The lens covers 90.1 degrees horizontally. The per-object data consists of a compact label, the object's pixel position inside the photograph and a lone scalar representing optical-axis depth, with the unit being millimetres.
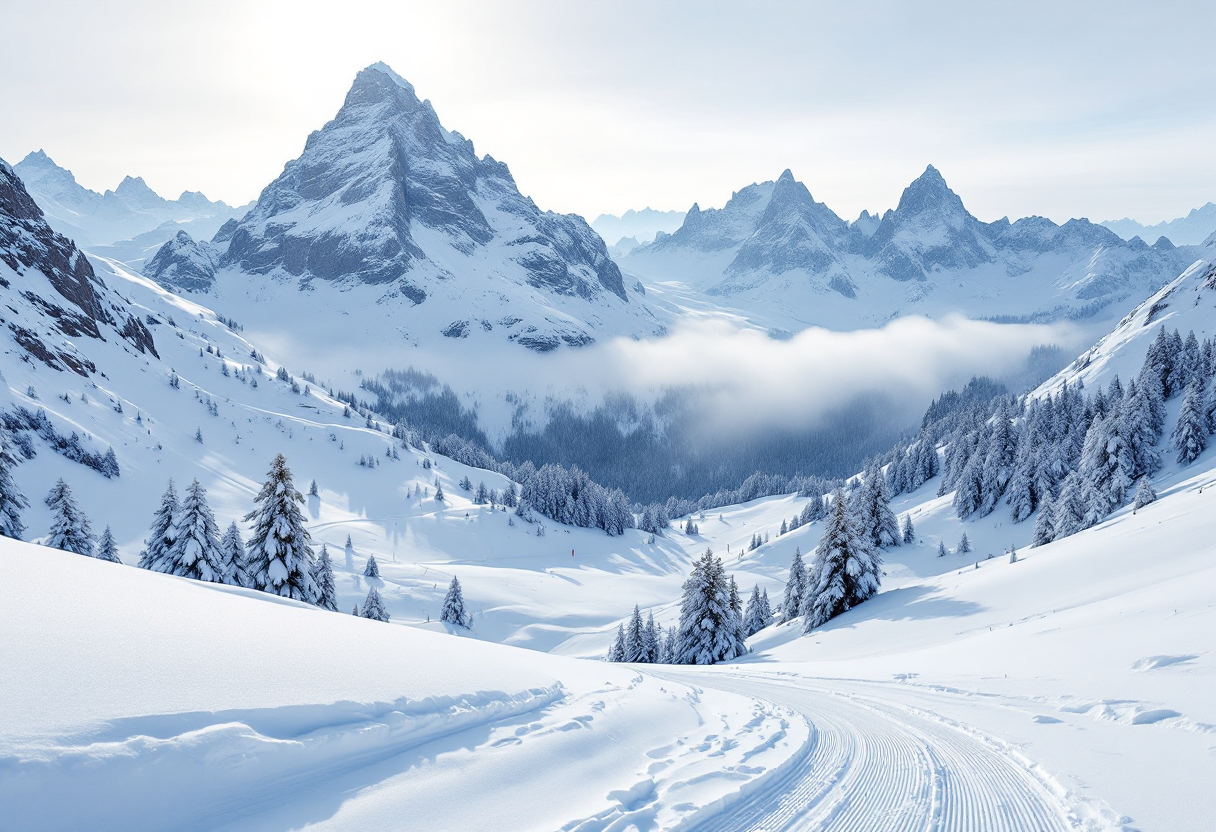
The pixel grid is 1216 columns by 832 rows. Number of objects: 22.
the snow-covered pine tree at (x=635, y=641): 45906
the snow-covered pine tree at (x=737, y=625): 39125
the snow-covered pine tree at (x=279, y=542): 30219
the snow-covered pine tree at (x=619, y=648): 46531
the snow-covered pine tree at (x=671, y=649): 41062
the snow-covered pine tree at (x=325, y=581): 36338
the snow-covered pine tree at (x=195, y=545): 31703
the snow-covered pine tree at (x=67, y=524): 33219
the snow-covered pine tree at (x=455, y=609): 58000
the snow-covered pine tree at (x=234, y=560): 31328
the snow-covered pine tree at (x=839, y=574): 40969
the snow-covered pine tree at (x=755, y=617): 56625
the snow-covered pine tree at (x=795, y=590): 50750
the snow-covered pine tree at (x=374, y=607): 47606
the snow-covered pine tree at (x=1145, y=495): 41750
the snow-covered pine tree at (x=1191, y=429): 53594
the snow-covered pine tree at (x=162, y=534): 32312
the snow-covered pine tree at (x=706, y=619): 38531
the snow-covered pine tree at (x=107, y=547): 38562
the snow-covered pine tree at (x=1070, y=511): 51000
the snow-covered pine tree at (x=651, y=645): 46188
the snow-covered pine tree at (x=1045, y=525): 55062
